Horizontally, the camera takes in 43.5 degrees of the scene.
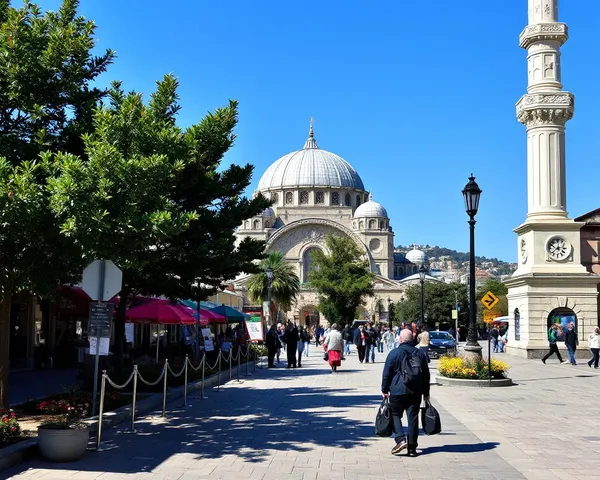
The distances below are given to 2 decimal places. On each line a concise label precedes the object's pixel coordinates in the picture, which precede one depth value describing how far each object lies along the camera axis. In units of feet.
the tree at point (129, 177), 29.99
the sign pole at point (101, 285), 34.24
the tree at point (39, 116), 33.76
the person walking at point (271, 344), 91.40
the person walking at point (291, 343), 89.21
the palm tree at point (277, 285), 182.50
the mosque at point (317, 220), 310.86
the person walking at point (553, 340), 89.56
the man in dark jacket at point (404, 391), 30.73
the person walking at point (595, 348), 84.25
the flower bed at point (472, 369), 62.39
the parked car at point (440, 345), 111.24
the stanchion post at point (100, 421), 31.50
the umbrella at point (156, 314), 69.56
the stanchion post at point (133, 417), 36.23
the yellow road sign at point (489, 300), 71.92
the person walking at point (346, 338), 120.16
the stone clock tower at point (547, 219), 99.66
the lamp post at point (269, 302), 125.23
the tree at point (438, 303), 244.83
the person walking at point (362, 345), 101.04
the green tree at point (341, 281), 188.24
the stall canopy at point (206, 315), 86.63
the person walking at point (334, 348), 76.95
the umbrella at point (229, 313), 96.10
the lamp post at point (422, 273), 127.95
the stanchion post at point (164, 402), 42.63
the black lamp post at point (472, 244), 64.34
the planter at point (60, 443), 28.73
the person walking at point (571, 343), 88.89
